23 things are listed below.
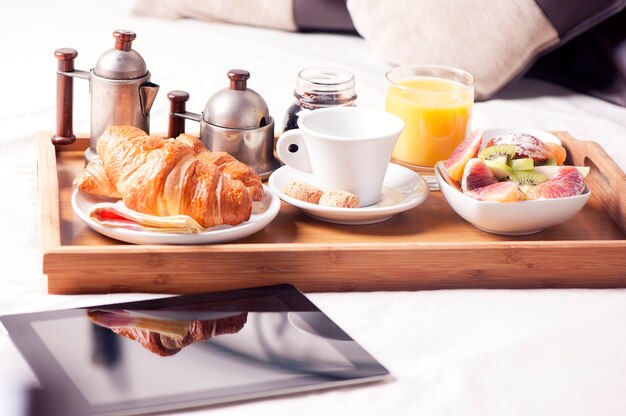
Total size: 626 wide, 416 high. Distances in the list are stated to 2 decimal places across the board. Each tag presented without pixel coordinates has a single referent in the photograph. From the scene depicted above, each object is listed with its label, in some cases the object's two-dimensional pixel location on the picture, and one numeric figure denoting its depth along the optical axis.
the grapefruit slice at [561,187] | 1.43
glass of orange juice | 1.64
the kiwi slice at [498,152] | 1.48
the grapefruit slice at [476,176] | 1.44
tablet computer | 1.20
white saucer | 1.44
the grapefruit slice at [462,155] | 1.48
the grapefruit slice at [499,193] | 1.41
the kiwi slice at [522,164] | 1.46
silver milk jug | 1.55
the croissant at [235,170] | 1.45
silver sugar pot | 1.54
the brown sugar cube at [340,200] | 1.45
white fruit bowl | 1.42
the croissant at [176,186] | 1.38
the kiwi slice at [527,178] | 1.46
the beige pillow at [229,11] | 2.28
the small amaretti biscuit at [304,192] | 1.47
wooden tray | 1.35
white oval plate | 1.36
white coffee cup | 1.45
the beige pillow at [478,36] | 1.99
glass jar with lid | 1.61
